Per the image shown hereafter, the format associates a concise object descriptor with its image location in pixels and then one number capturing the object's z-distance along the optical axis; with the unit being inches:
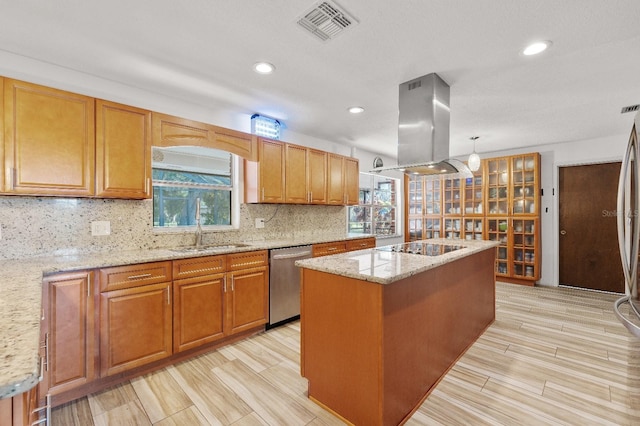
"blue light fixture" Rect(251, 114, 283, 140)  137.6
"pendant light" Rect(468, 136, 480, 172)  145.7
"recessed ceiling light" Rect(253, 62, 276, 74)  92.0
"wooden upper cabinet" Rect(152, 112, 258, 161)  104.0
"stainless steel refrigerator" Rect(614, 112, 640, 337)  51.6
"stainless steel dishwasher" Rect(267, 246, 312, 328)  120.6
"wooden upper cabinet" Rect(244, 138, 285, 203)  132.6
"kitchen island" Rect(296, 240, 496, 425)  64.2
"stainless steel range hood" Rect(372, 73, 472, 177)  100.3
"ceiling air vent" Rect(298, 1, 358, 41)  67.2
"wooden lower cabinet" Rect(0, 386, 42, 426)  26.6
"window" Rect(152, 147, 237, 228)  117.6
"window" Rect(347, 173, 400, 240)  220.7
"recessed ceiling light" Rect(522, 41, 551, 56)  79.1
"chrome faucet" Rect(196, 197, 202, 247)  118.6
